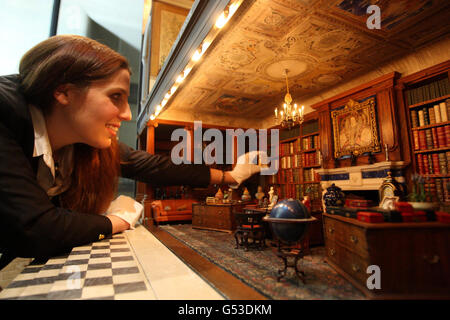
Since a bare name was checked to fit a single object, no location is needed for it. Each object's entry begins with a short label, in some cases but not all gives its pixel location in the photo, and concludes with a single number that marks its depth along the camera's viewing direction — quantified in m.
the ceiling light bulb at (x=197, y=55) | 2.72
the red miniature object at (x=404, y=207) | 1.26
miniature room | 1.18
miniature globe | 1.21
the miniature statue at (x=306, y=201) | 2.14
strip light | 2.08
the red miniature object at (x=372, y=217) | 1.25
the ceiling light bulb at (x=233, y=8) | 2.01
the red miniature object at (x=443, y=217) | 1.19
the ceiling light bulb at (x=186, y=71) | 3.12
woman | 0.92
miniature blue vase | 1.96
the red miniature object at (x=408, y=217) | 1.23
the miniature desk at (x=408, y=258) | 1.13
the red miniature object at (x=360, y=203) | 1.54
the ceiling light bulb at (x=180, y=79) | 3.30
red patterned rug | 1.21
